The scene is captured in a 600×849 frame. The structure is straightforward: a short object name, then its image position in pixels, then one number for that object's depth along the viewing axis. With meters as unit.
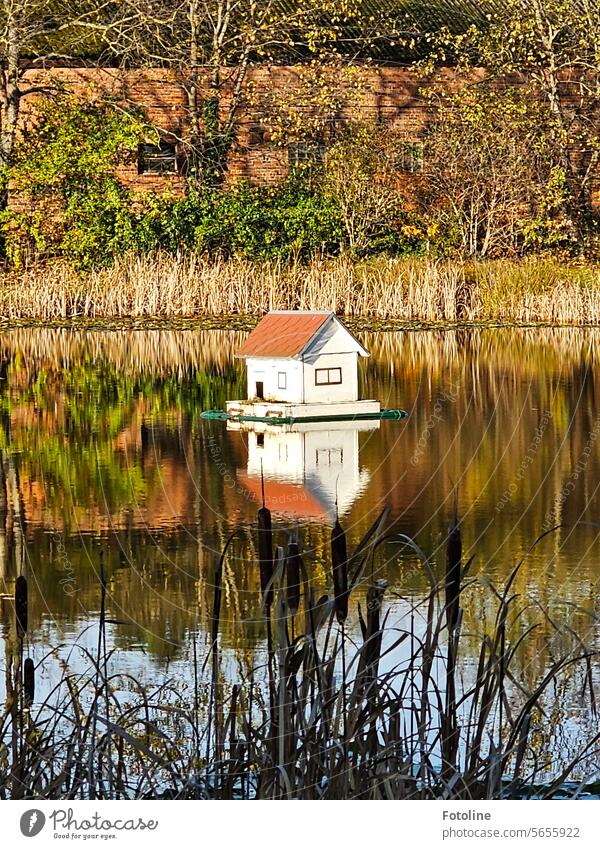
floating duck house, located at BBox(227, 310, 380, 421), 29.89
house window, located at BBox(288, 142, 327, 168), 65.81
